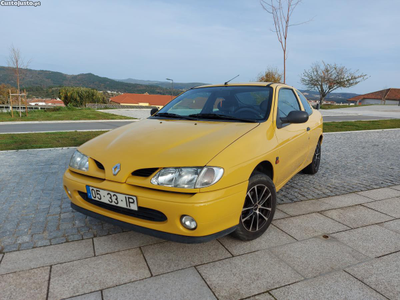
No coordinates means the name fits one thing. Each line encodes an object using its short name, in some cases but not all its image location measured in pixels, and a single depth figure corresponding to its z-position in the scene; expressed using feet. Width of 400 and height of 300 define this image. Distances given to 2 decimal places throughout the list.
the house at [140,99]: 286.77
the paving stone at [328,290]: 6.48
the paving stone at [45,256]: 7.63
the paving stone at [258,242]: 8.49
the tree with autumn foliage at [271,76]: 102.01
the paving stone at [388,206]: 11.71
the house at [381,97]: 220.23
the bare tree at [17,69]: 62.09
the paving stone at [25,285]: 6.46
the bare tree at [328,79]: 135.13
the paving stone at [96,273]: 6.71
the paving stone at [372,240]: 8.64
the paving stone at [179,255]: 7.64
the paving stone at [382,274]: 6.79
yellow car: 7.06
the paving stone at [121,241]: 8.48
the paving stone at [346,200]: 12.53
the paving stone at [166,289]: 6.42
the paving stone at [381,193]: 13.55
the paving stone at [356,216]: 10.67
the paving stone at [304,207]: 11.50
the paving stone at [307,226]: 9.64
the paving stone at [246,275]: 6.66
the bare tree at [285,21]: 42.21
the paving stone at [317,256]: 7.62
